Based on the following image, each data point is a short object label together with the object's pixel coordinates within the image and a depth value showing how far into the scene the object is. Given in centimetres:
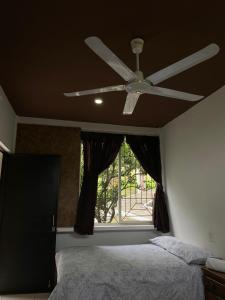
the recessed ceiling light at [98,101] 345
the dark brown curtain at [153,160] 433
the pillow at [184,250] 284
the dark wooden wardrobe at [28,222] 351
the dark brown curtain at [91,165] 400
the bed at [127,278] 241
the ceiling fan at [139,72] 171
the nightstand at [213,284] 236
